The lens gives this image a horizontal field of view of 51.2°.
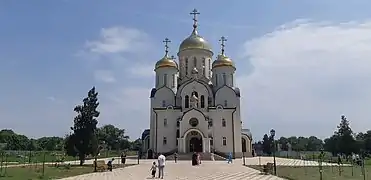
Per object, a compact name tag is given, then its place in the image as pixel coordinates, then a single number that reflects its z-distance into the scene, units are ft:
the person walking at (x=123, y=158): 128.92
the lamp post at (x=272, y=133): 80.98
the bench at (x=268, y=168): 78.26
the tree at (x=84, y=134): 108.68
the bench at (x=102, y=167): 87.17
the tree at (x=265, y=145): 223.51
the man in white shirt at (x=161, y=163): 67.22
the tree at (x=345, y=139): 194.90
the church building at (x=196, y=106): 168.04
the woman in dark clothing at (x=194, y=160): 115.55
